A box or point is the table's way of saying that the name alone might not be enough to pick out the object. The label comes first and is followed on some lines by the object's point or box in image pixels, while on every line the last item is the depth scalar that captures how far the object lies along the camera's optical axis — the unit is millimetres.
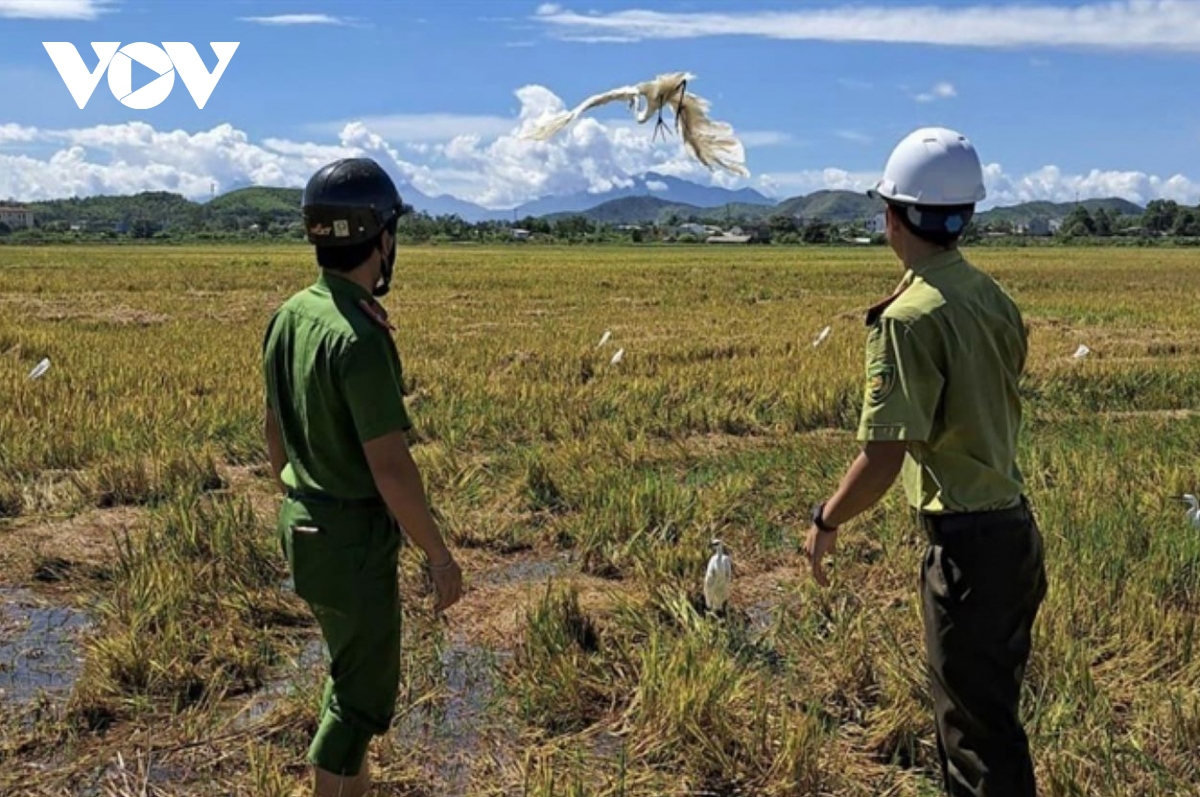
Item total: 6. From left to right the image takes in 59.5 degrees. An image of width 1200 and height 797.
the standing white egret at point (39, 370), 9164
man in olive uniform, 2293
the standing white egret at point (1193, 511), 4734
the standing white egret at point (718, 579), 4105
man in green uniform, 2340
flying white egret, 3387
